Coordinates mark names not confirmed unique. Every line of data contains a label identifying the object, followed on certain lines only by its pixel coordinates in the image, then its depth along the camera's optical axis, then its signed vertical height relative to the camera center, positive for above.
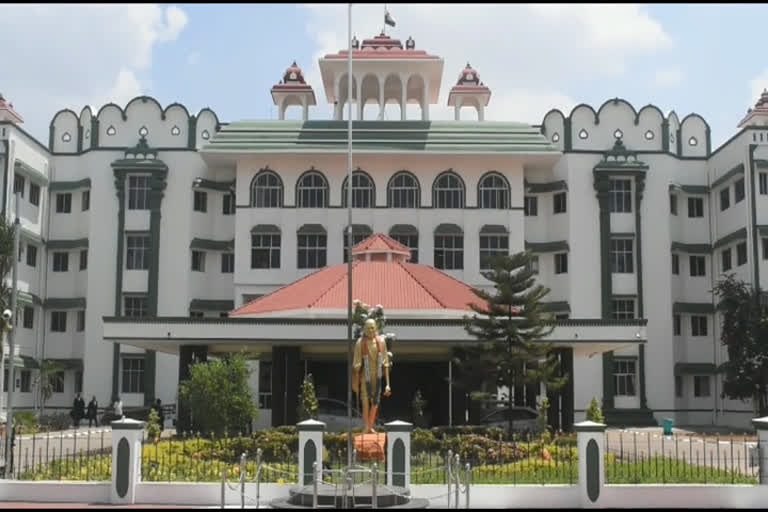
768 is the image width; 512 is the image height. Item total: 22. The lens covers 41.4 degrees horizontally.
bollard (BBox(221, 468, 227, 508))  16.11 -1.71
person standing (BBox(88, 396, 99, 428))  39.56 -1.26
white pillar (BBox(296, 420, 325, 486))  17.27 -1.10
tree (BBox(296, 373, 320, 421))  27.30 -0.63
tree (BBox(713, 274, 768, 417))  38.03 +1.44
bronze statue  21.67 +0.24
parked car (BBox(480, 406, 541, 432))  30.02 -1.13
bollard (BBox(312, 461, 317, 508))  14.80 -1.60
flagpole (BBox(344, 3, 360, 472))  17.67 +2.12
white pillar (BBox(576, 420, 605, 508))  16.73 -1.37
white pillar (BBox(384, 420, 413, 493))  17.23 -1.20
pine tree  28.25 +1.27
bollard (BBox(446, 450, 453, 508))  16.52 -1.52
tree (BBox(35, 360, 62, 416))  41.34 -0.01
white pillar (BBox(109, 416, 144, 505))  16.97 -1.38
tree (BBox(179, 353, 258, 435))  25.62 -0.41
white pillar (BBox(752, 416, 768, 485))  17.02 -1.10
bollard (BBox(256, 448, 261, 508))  16.47 -1.62
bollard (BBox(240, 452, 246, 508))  16.20 -1.62
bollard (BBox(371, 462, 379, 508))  14.57 -1.57
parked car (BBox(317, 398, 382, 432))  29.12 -1.04
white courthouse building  42.59 +6.88
